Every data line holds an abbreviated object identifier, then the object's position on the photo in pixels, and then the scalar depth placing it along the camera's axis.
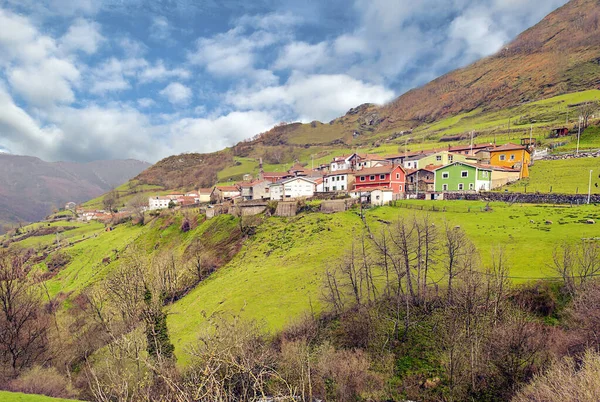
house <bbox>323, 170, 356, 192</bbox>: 70.50
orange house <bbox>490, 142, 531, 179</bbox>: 61.47
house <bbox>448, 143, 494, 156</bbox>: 82.73
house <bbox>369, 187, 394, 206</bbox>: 55.34
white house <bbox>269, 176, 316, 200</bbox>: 71.94
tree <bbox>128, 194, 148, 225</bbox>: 97.84
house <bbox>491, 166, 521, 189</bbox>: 58.06
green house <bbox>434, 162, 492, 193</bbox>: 55.31
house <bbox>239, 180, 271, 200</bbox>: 81.44
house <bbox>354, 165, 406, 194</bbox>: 61.47
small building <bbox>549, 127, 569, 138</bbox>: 85.68
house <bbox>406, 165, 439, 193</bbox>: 62.31
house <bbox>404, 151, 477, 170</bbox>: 74.81
